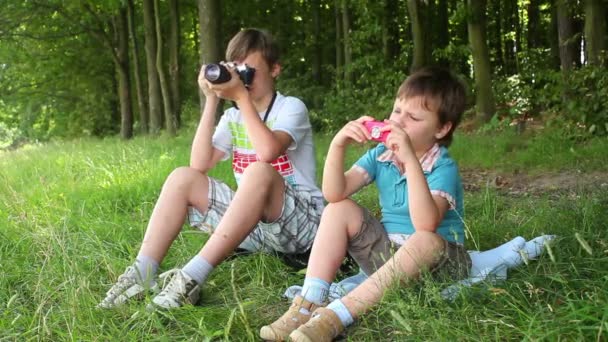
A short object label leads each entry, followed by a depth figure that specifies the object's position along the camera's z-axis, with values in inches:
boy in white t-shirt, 93.7
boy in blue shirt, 79.9
